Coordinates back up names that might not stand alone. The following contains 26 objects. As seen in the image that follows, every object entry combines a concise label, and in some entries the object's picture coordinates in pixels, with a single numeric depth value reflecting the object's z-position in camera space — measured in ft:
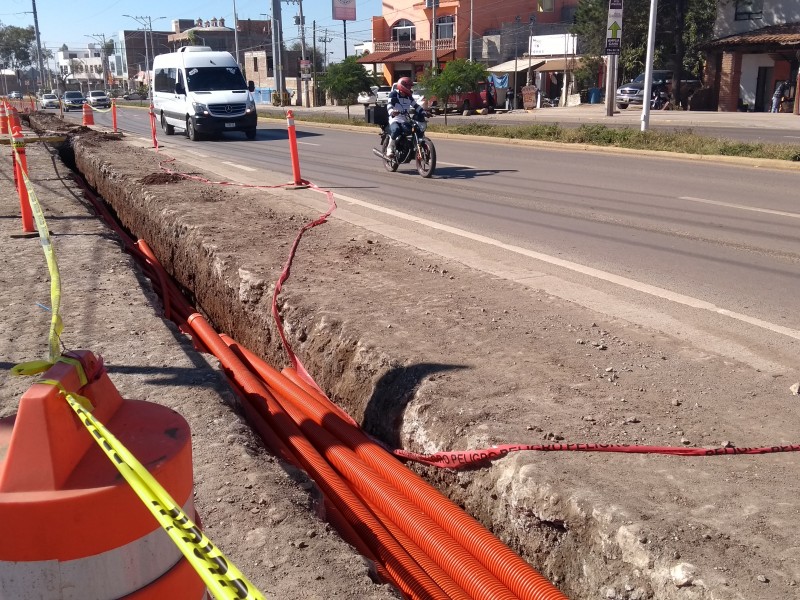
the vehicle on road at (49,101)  229.66
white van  80.94
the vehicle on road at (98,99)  209.36
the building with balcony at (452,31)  229.45
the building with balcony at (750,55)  129.08
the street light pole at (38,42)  259.60
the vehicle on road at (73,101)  200.03
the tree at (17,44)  518.37
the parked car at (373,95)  115.34
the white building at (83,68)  441.68
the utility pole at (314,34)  229.04
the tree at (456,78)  98.63
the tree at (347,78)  121.90
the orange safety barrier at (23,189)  27.94
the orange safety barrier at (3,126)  54.52
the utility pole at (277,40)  206.69
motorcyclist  45.52
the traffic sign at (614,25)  79.25
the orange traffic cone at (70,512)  5.45
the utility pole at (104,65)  423.23
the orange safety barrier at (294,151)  40.95
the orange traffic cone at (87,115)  95.06
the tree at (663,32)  148.15
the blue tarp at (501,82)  157.48
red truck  133.39
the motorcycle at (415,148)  45.96
